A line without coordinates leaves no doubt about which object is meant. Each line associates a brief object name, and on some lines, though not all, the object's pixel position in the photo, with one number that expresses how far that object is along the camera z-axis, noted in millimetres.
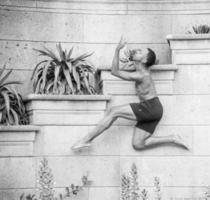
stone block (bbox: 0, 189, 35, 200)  9992
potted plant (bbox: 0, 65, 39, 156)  9969
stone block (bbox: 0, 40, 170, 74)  10859
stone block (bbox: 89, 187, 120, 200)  10164
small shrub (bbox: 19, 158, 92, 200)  9738
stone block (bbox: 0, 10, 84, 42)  10891
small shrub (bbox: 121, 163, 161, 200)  7766
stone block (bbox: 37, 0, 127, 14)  11016
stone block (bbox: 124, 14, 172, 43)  11102
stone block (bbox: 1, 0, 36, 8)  10922
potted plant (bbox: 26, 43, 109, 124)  10094
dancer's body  10016
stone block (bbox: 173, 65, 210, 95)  10359
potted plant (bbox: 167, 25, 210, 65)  10367
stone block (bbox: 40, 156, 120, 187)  10102
